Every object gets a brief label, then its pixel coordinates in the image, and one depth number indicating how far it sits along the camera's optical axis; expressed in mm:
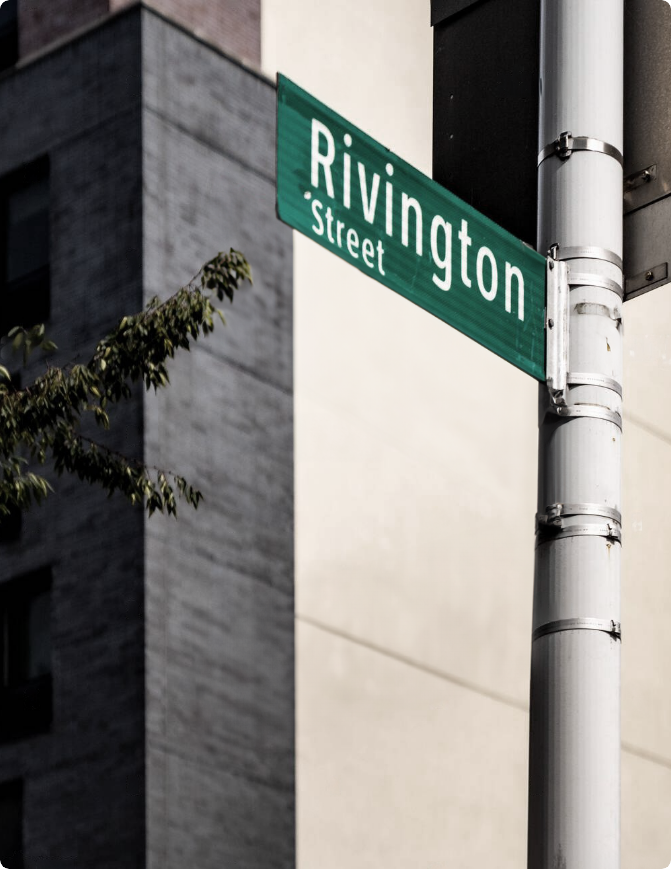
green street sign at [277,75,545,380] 9937
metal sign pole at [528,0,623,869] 9703
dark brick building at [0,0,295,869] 38094
